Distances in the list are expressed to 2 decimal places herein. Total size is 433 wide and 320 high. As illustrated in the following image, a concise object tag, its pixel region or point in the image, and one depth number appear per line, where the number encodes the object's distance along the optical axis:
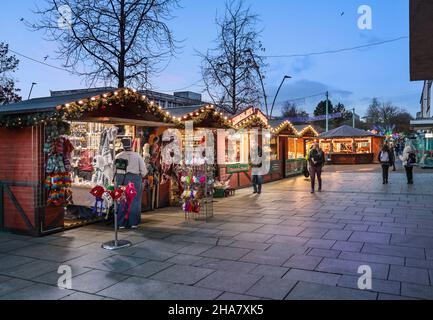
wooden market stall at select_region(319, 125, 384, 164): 29.59
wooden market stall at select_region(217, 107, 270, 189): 13.18
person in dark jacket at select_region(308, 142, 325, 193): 12.46
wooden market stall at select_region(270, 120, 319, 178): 18.19
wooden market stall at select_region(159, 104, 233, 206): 10.06
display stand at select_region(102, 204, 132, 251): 5.71
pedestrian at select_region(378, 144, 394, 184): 14.25
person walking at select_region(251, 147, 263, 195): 12.44
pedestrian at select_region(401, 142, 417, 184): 14.22
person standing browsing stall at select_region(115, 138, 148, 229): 7.23
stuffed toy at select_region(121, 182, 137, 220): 6.66
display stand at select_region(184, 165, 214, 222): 8.21
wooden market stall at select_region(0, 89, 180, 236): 6.58
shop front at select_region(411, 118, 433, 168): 23.47
